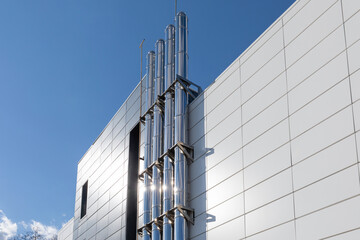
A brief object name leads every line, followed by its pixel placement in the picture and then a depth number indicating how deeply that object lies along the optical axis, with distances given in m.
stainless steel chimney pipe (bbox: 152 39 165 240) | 26.84
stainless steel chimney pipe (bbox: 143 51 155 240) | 27.59
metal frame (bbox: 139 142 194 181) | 25.70
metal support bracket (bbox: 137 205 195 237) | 24.41
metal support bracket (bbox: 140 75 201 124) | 27.51
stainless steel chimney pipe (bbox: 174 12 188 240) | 24.39
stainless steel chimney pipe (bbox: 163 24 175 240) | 25.50
